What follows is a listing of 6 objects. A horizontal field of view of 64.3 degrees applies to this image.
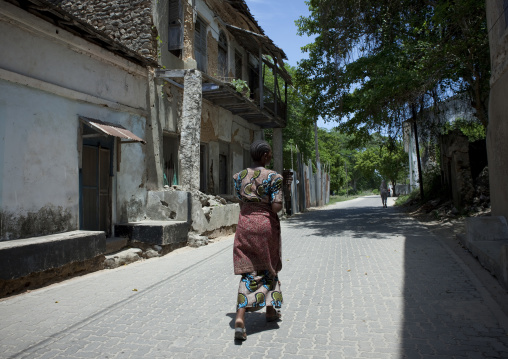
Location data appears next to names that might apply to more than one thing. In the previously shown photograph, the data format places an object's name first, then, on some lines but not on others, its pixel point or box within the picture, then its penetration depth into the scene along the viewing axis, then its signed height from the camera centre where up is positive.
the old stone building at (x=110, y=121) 5.84 +1.71
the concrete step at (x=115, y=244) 7.38 -0.66
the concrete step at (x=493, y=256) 4.73 -0.83
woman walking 3.57 -0.33
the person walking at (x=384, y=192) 24.21 +0.47
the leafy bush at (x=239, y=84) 12.37 +3.70
